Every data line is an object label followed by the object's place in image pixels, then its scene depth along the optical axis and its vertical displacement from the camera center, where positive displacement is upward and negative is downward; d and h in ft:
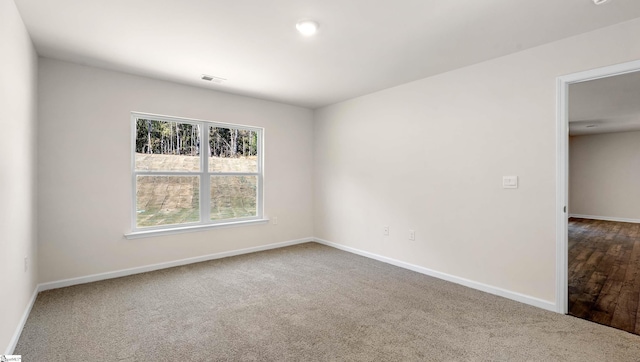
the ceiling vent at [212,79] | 12.24 +4.38
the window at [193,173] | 12.73 +0.40
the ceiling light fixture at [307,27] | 7.87 +4.22
